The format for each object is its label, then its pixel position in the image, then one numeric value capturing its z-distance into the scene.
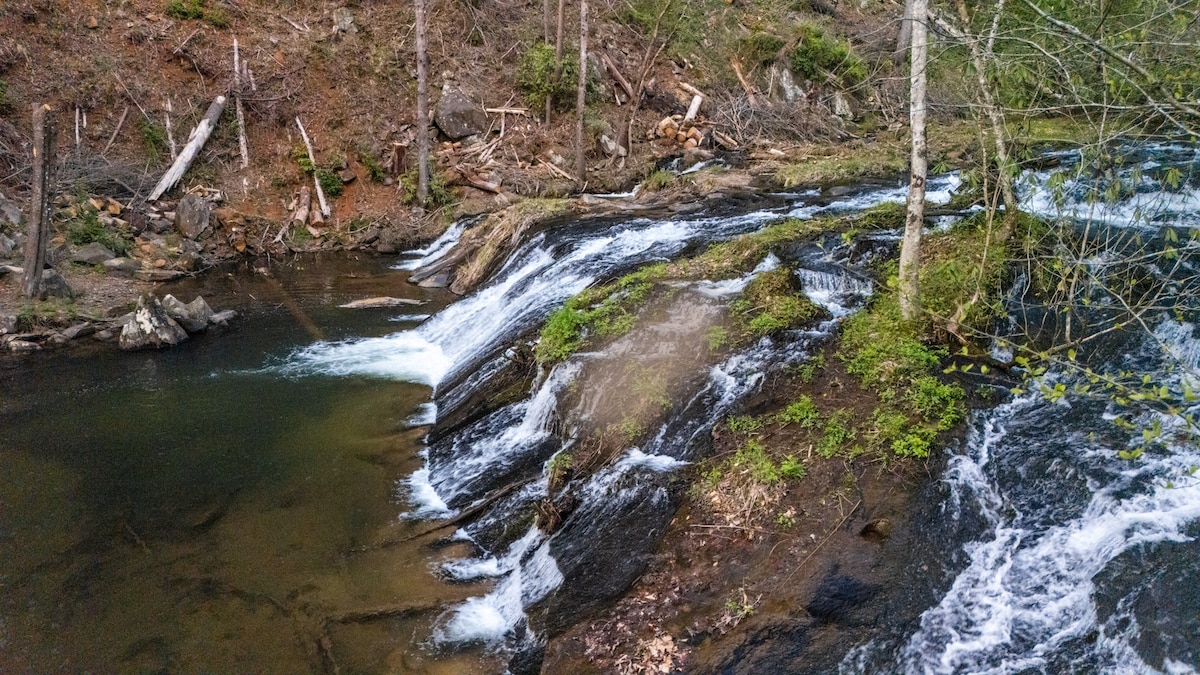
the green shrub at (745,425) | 6.94
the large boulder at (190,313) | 12.49
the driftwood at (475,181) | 18.64
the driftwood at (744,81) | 22.97
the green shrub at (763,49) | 24.43
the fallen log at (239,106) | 18.36
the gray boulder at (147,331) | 11.96
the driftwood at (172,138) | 17.53
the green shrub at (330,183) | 18.53
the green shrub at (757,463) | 6.33
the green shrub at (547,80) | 20.73
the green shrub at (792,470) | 6.32
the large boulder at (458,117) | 20.02
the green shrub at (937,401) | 6.56
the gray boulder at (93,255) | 14.25
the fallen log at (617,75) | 21.91
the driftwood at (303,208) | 17.66
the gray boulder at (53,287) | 12.64
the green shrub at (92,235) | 14.64
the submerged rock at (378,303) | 14.00
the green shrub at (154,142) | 17.41
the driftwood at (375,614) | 6.25
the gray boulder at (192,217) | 16.05
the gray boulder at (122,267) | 14.28
